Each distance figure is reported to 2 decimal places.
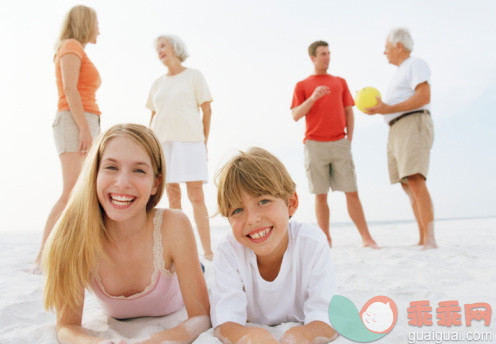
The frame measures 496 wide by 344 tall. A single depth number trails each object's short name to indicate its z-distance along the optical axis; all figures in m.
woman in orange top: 3.40
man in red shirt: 4.69
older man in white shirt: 4.09
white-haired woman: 3.79
